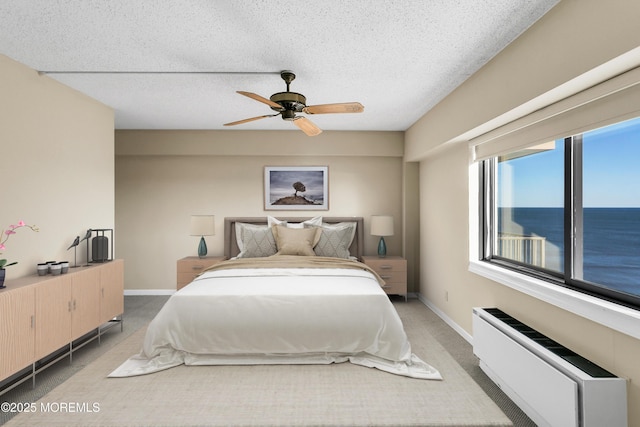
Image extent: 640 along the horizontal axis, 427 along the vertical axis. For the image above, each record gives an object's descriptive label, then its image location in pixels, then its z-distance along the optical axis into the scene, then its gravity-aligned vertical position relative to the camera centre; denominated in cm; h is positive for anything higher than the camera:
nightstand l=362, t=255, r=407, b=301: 468 -82
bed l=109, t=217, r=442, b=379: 273 -96
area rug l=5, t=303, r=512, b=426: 204 -125
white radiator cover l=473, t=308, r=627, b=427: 162 -91
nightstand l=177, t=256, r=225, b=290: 456 -76
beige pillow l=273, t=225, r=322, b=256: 426 -34
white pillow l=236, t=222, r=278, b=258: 445 -39
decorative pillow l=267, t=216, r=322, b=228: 469 -12
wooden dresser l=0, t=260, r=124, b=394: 227 -81
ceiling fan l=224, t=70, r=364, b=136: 264 +89
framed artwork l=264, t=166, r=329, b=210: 516 +38
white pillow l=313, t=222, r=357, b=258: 446 -37
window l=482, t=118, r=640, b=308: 182 +1
